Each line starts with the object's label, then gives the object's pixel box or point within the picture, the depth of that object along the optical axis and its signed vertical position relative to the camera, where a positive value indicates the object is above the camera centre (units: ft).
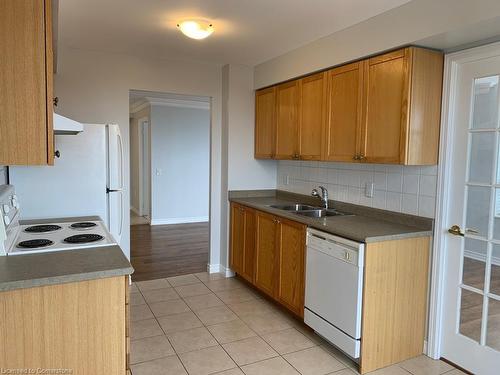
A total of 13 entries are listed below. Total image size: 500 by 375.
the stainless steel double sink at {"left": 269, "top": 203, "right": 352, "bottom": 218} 11.79 -1.55
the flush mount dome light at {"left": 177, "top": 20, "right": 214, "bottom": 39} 9.33 +3.26
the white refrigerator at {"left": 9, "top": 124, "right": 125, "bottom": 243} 9.86 -0.63
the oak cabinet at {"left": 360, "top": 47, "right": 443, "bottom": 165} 8.38 +1.34
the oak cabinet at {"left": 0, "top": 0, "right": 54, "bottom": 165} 5.05 +1.03
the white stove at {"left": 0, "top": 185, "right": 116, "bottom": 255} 6.68 -1.62
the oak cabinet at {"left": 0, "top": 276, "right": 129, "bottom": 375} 5.24 -2.46
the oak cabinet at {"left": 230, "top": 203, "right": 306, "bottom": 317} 10.43 -2.86
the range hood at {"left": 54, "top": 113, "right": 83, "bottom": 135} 6.30 +0.57
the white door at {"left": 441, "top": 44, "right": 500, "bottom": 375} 7.89 -1.11
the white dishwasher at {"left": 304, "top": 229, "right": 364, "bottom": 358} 8.29 -2.96
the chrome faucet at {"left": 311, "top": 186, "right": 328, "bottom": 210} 12.09 -1.04
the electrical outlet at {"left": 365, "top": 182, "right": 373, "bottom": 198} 10.71 -0.74
